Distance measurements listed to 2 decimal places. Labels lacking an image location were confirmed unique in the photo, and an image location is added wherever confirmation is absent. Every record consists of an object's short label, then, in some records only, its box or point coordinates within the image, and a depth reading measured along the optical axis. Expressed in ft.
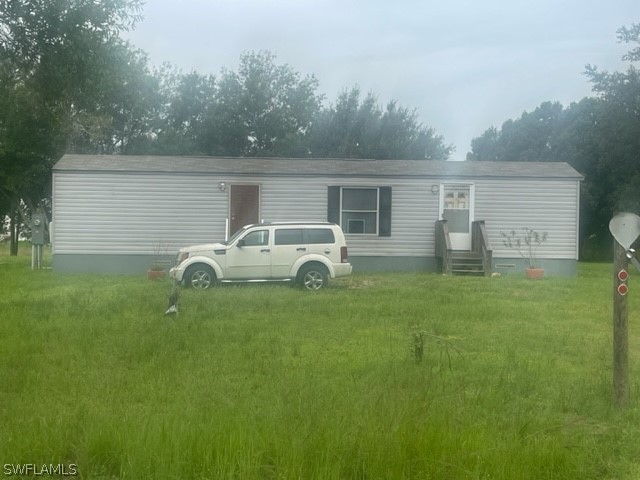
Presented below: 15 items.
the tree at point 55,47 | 38.73
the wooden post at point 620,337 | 26.04
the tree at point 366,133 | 142.82
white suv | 59.21
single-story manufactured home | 76.48
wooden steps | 73.20
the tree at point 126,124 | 110.11
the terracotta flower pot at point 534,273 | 69.00
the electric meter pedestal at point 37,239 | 82.17
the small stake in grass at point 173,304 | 42.36
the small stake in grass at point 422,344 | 31.63
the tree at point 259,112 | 134.31
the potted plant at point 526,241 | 76.95
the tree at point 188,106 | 137.59
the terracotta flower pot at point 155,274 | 67.67
